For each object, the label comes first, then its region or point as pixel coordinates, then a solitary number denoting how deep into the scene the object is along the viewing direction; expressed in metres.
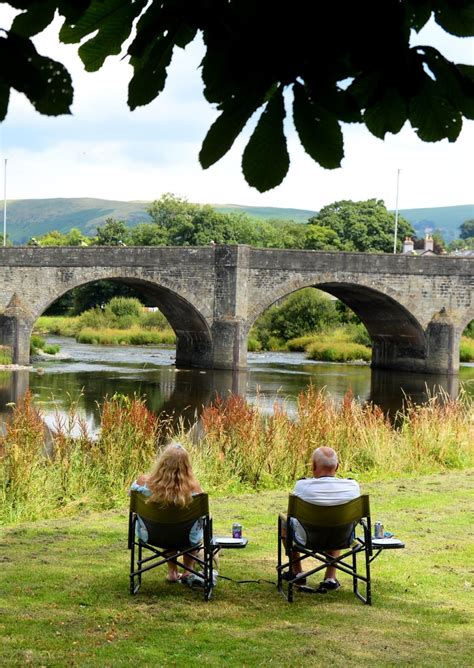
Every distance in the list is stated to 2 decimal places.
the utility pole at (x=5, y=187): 41.56
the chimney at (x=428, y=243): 85.43
